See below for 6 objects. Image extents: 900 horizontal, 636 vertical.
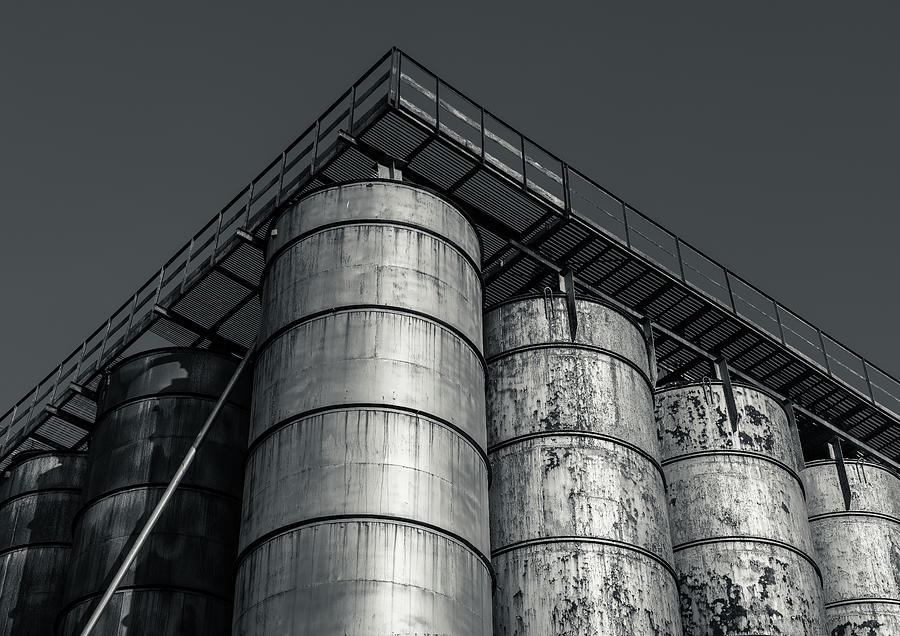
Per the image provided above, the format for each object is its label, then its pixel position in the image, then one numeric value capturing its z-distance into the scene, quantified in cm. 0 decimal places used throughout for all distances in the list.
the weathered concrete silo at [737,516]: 1761
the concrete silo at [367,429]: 1314
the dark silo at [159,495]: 1622
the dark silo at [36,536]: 1953
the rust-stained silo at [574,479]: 1562
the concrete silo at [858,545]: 2122
